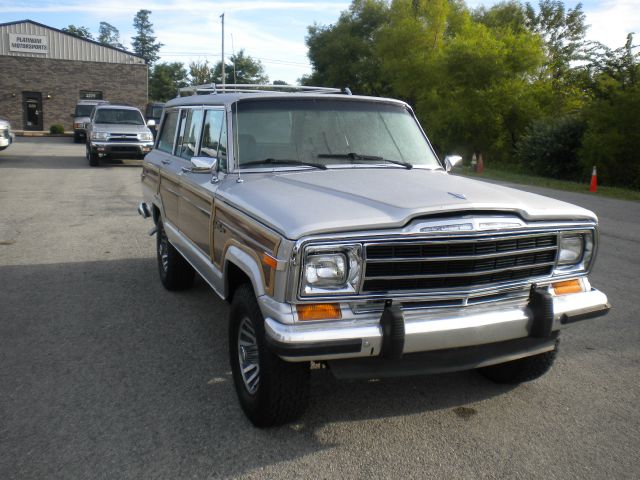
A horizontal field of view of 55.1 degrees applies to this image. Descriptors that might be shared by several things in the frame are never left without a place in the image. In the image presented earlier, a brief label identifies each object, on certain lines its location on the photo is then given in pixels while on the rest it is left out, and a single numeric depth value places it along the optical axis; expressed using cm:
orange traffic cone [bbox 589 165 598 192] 1725
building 4209
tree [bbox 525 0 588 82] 5244
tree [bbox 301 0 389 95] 5006
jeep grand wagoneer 305
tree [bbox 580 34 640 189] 1895
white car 1809
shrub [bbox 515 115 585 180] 2242
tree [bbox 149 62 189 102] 7380
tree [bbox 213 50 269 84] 6409
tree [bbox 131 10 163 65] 10369
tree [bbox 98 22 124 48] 12194
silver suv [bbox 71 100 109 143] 3117
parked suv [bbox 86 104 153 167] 1880
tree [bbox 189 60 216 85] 6122
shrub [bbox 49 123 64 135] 3975
